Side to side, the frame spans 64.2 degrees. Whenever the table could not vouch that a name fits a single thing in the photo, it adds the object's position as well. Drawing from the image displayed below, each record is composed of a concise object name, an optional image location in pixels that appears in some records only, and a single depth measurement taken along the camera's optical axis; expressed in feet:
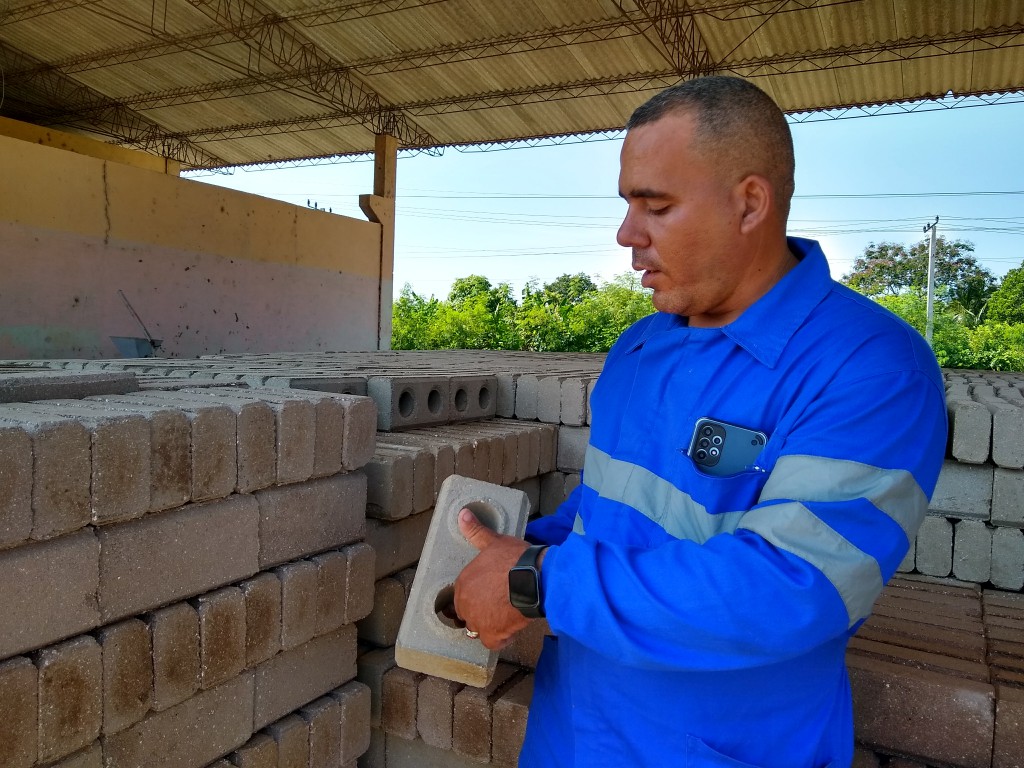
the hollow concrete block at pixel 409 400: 12.49
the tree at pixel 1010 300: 93.81
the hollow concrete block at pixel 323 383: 11.79
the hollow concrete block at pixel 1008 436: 11.75
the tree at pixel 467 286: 94.89
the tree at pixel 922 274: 116.78
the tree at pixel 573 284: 102.56
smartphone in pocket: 5.03
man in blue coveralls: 4.32
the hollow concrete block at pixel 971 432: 11.94
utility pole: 94.65
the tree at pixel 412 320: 71.97
